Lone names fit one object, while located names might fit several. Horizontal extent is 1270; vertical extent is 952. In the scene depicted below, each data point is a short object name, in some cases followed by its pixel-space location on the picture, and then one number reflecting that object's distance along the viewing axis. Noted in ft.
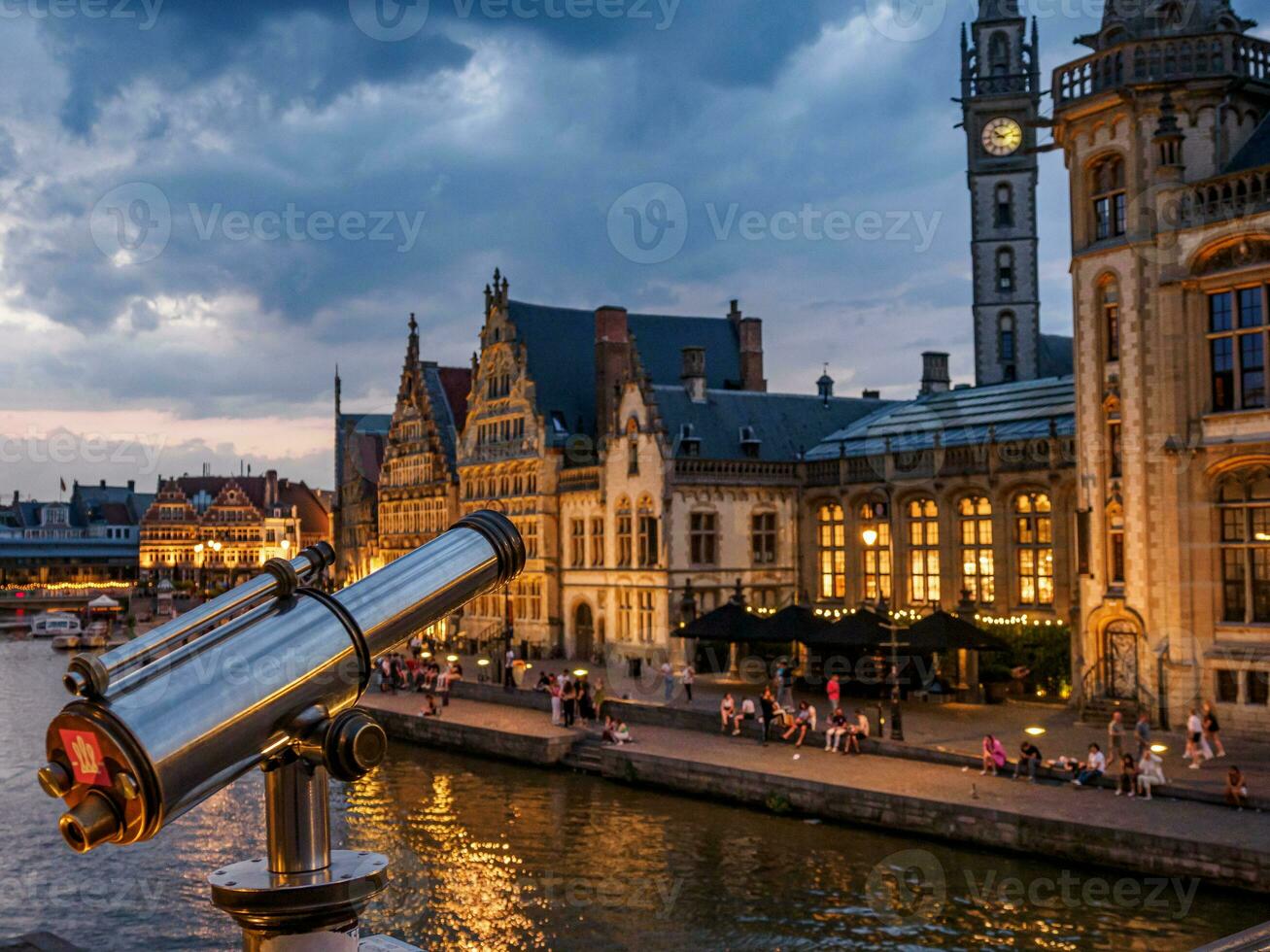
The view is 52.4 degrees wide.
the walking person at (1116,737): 87.30
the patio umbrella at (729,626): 128.16
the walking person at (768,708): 106.52
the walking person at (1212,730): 88.69
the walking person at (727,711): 110.01
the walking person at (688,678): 126.11
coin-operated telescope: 11.30
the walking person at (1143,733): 83.45
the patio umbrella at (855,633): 116.67
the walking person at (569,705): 117.60
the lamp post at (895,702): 98.78
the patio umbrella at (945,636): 112.37
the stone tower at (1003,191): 197.16
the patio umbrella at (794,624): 124.57
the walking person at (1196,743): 85.35
